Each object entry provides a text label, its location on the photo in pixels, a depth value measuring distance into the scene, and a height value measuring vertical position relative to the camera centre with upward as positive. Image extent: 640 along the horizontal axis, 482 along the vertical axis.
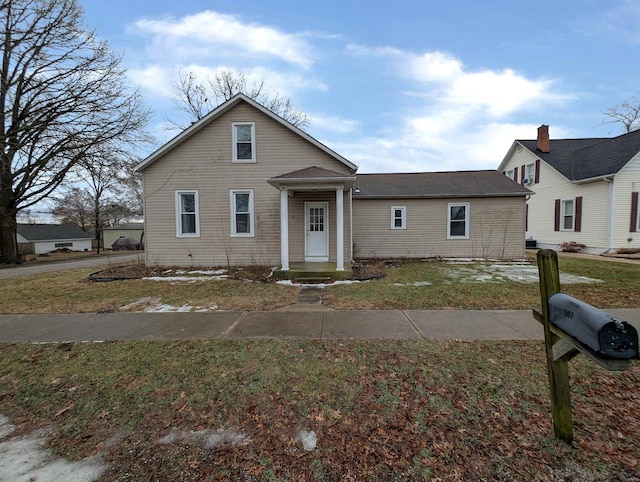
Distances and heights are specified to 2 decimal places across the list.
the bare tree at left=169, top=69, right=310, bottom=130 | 22.69 +11.12
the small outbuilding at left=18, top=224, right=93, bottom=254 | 33.47 -1.04
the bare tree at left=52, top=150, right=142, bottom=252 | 35.19 +3.11
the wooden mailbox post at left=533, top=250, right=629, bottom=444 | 2.07 -0.97
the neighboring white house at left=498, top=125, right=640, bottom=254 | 13.52 +1.87
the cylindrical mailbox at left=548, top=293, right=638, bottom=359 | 1.49 -0.58
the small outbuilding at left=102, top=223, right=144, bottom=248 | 40.72 -0.82
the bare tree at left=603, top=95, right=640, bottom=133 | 25.58 +9.76
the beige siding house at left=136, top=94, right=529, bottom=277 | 10.90 +1.19
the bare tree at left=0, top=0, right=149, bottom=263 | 14.27 +6.47
